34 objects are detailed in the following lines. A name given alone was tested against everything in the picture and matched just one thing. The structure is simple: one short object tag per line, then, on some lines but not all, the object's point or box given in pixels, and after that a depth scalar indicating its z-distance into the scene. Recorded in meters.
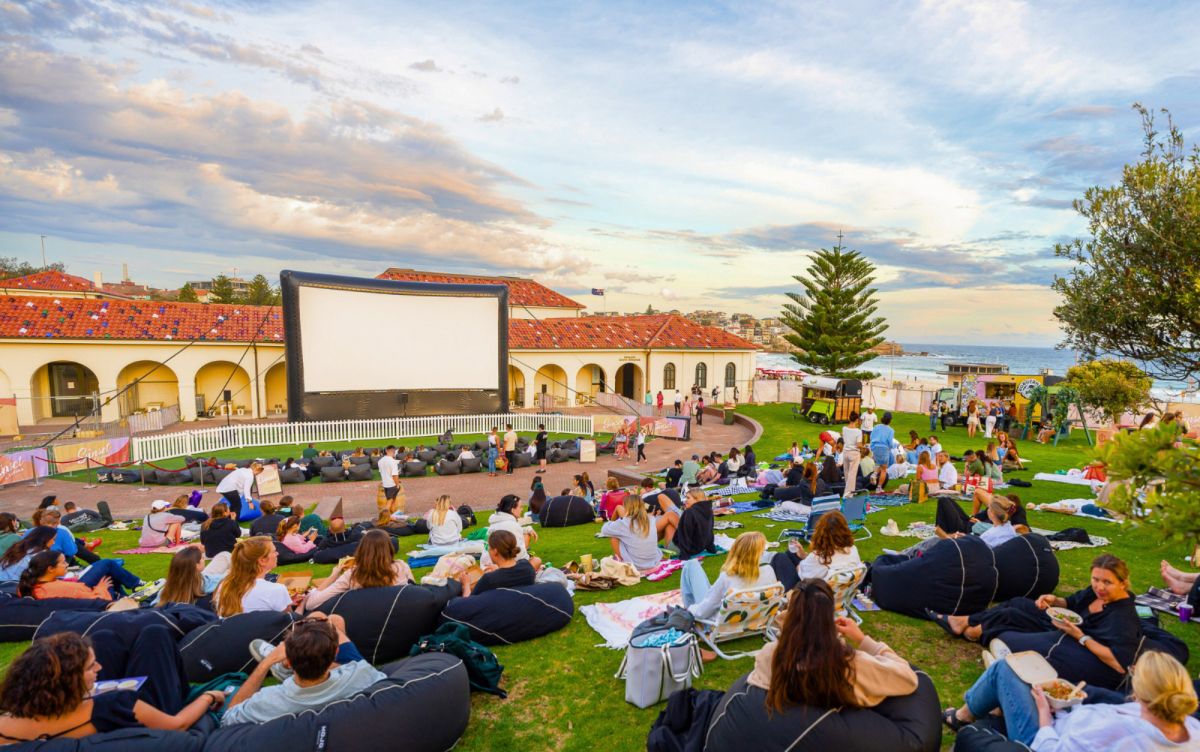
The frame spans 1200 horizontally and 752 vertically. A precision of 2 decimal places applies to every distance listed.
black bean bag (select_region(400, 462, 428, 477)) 15.26
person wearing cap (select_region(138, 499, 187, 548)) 9.12
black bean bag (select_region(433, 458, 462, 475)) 15.59
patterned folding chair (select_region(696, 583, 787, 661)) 4.53
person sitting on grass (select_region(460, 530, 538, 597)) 5.11
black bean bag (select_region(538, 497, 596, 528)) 10.16
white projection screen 22.39
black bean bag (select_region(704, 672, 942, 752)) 2.63
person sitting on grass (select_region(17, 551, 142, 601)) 4.96
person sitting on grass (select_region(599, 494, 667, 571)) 6.84
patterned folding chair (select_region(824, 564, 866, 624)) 4.79
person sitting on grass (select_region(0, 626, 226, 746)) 2.61
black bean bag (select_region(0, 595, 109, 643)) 4.89
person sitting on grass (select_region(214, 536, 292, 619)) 4.52
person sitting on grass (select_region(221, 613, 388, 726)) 3.12
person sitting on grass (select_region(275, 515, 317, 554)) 8.01
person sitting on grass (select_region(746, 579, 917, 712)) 2.66
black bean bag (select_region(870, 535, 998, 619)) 5.09
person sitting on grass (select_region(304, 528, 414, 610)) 4.54
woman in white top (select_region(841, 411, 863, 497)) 10.58
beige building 22.91
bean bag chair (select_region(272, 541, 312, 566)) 7.94
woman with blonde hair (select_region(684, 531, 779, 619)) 4.56
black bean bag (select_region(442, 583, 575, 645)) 4.85
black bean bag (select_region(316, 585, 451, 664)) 4.36
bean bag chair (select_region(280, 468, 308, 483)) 14.52
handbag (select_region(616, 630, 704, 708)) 4.05
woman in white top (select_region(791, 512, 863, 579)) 5.07
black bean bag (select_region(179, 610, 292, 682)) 4.05
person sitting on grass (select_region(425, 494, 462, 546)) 8.06
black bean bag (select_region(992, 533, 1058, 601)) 5.21
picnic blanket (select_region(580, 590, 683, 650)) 5.07
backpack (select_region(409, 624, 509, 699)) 4.20
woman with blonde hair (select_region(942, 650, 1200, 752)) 2.49
